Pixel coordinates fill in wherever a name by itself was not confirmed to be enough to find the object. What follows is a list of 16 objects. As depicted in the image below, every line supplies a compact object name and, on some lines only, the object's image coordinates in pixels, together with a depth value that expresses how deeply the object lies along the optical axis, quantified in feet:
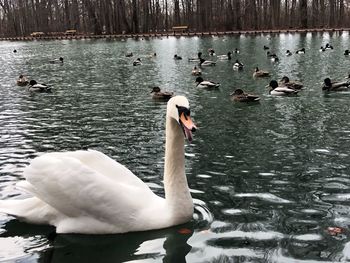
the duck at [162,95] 56.18
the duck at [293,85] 59.04
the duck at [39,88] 66.90
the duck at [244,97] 52.44
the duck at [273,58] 100.39
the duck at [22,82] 75.46
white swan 17.28
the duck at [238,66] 88.43
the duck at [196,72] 81.30
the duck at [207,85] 63.93
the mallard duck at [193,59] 108.67
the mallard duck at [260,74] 76.28
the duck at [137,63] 104.22
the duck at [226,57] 111.73
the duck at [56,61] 116.37
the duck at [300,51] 114.52
